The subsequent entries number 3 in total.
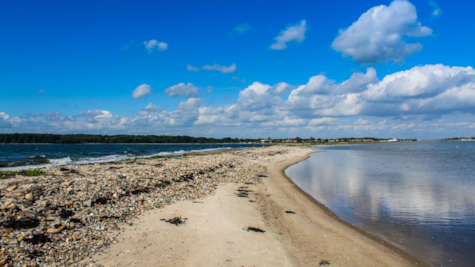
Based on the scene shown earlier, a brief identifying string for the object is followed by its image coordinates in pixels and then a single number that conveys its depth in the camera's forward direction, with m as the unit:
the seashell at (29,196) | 11.34
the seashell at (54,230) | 8.96
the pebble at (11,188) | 12.51
